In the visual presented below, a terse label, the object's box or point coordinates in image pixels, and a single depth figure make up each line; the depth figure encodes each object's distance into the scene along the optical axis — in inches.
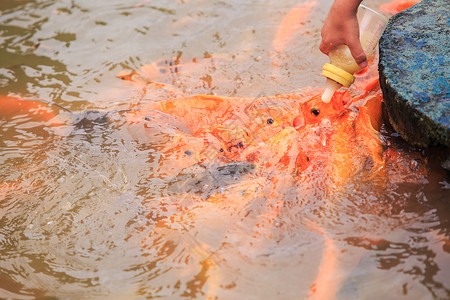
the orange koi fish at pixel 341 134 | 93.5
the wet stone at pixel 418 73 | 84.0
